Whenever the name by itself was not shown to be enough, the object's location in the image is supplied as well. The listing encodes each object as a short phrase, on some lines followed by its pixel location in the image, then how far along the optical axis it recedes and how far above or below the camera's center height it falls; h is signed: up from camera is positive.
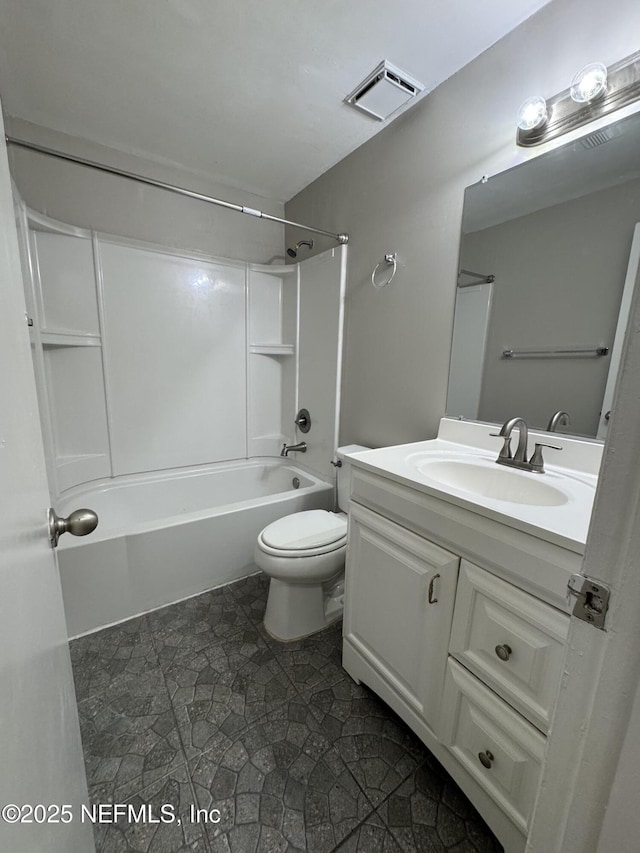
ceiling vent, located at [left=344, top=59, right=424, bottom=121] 1.36 +1.13
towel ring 1.68 +0.51
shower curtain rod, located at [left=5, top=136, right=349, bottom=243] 1.25 +0.74
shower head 2.43 +0.77
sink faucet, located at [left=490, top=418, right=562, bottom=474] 1.10 -0.27
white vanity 0.73 -0.59
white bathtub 1.51 -0.92
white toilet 1.42 -0.84
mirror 1.02 +0.30
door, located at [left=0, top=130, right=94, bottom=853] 0.35 -0.35
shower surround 1.67 -0.26
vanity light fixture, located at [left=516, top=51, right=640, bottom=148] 0.95 +0.79
